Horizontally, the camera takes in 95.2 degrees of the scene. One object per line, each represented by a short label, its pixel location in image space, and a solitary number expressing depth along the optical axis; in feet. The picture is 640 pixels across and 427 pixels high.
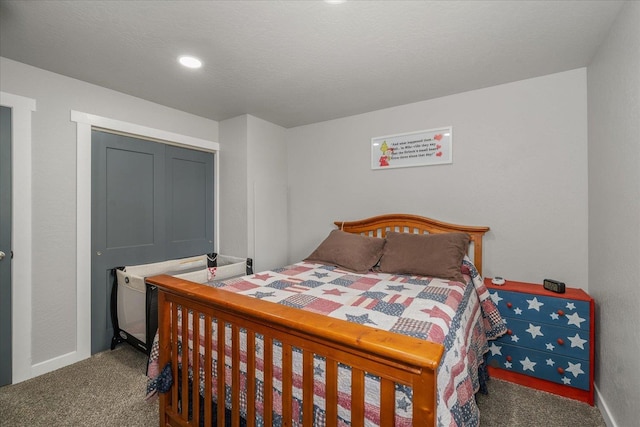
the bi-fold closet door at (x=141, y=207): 8.24
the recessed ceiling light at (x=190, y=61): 6.65
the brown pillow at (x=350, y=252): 8.35
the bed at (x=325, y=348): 2.97
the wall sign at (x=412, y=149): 8.95
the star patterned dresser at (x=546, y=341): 6.24
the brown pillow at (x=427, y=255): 7.27
